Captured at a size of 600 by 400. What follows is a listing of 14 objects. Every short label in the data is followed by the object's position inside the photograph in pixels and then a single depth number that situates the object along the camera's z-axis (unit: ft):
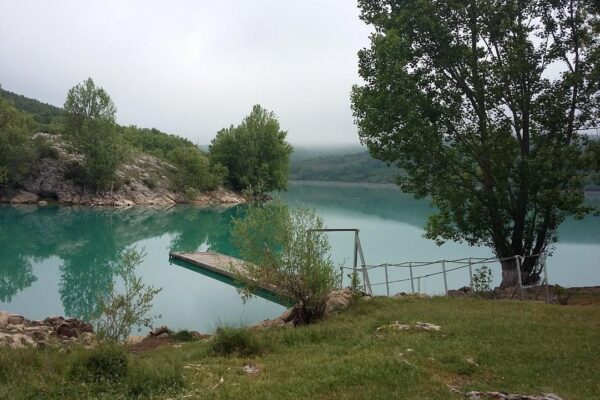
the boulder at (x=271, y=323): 50.06
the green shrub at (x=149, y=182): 285.84
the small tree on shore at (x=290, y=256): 45.03
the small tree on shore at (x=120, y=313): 35.27
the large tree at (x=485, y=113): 61.77
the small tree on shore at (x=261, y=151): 315.78
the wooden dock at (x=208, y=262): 95.89
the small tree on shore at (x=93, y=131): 238.68
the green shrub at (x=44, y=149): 240.12
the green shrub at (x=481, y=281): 63.86
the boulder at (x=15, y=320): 55.21
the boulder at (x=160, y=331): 55.98
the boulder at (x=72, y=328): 52.11
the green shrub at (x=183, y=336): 52.43
